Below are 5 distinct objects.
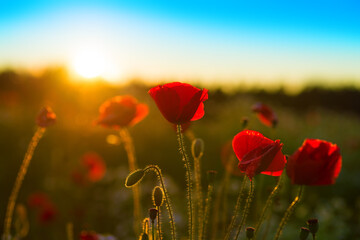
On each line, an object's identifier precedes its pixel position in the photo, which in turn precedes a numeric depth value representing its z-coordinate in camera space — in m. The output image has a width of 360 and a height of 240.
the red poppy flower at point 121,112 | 0.67
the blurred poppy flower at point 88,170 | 1.28
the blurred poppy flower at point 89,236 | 0.56
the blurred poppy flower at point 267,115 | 0.75
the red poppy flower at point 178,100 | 0.48
